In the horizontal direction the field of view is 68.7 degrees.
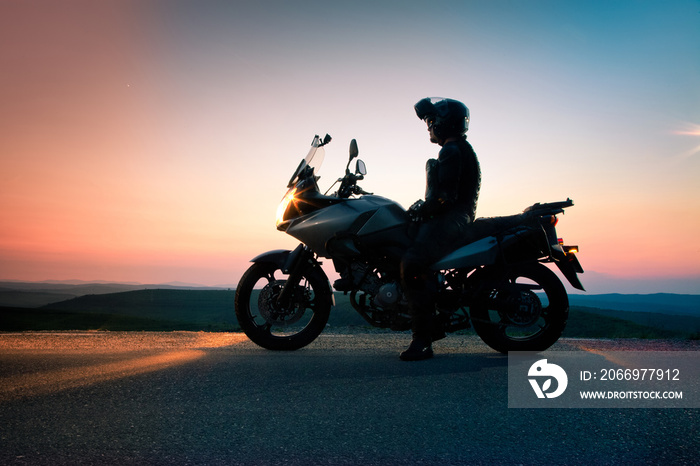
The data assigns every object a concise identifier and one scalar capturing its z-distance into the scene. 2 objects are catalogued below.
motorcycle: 5.14
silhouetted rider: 5.09
